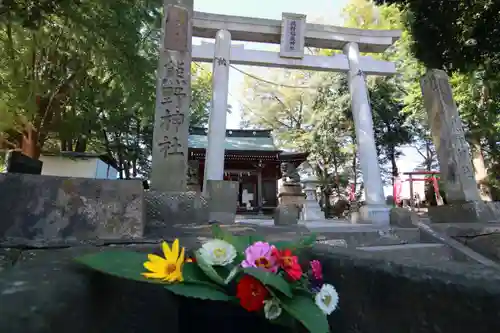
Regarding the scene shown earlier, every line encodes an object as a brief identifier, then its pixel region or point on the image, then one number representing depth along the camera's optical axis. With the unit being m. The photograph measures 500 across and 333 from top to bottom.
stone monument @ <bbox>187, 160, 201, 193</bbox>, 13.29
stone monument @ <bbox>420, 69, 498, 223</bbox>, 5.30
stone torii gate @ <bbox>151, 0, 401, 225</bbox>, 9.05
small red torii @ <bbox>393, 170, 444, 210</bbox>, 14.53
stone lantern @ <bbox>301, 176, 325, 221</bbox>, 12.08
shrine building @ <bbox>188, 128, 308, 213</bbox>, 15.59
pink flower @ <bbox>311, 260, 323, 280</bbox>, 1.15
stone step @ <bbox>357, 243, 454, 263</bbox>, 3.42
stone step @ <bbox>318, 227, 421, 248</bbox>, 3.79
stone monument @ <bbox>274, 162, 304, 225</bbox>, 13.71
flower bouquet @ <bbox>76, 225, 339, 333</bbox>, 0.98
